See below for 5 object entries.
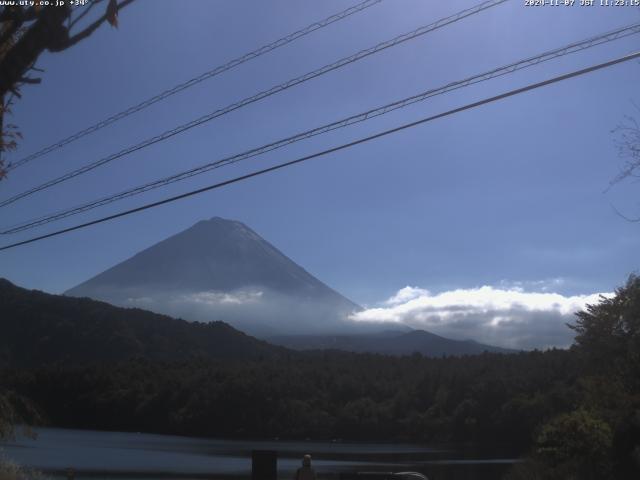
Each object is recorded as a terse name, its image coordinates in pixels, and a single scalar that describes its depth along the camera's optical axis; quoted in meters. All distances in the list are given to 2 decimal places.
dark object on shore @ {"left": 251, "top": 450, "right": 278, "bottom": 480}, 11.98
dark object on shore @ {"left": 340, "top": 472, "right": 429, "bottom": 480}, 12.38
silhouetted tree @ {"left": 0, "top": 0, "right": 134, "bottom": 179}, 5.79
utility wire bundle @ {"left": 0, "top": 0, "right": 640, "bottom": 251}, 8.05
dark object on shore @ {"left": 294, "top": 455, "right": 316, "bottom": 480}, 13.04
